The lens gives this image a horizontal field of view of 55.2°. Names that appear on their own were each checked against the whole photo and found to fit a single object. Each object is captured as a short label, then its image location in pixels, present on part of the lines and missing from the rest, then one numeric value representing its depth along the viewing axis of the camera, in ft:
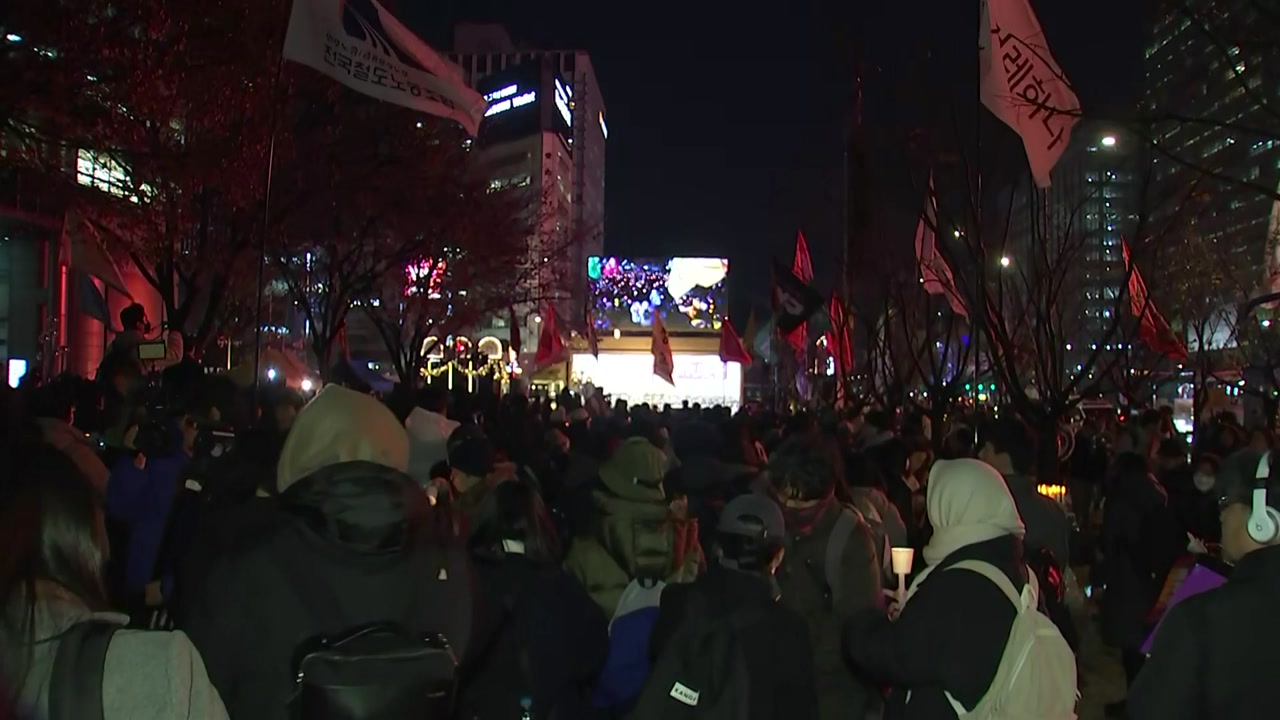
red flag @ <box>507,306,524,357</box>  115.75
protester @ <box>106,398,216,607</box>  23.04
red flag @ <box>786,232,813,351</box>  96.84
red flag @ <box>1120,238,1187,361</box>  61.82
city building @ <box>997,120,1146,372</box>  54.80
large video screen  247.50
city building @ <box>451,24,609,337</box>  349.61
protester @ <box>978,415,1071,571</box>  23.00
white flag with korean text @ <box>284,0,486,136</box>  39.37
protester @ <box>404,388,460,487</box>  30.37
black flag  74.54
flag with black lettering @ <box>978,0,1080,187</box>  37.91
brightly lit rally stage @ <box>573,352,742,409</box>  211.82
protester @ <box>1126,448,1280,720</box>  9.89
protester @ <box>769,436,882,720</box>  17.48
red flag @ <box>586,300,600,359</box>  118.83
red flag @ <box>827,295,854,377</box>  102.82
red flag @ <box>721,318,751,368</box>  106.32
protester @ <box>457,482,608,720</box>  13.88
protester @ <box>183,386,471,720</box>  10.07
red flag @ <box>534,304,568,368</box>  95.76
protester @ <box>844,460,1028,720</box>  11.99
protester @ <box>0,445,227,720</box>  7.50
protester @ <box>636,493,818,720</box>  13.15
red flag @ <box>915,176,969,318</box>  68.39
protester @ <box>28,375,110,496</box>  19.07
